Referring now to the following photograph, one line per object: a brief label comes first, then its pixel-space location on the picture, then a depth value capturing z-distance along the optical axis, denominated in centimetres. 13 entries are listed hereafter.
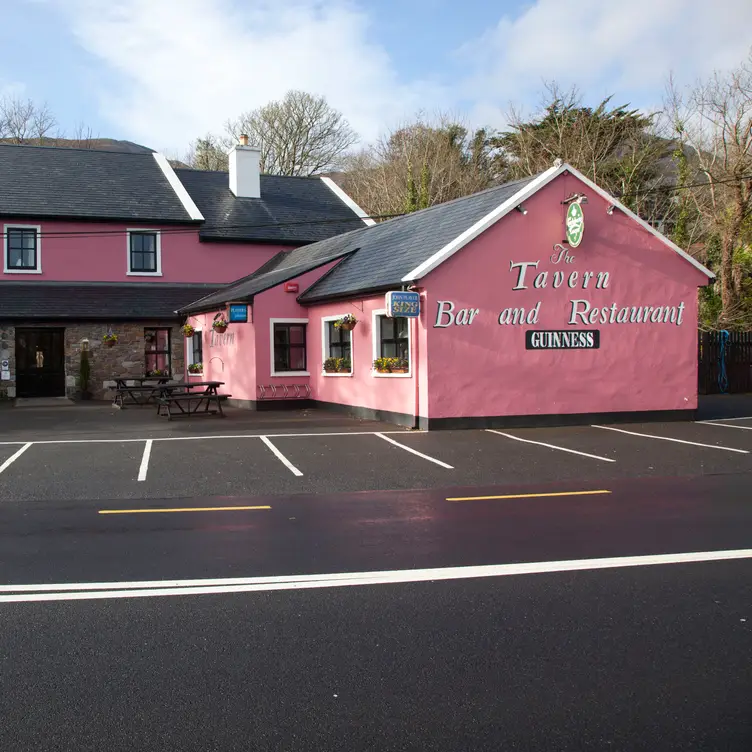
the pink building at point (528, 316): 1630
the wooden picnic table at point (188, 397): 1875
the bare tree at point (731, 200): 2942
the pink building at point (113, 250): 2600
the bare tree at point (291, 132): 4672
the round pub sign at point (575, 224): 1652
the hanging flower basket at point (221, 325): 2207
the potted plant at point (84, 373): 2584
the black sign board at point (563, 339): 1680
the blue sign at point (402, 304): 1546
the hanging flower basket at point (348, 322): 1848
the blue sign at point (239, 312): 2061
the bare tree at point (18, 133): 4841
